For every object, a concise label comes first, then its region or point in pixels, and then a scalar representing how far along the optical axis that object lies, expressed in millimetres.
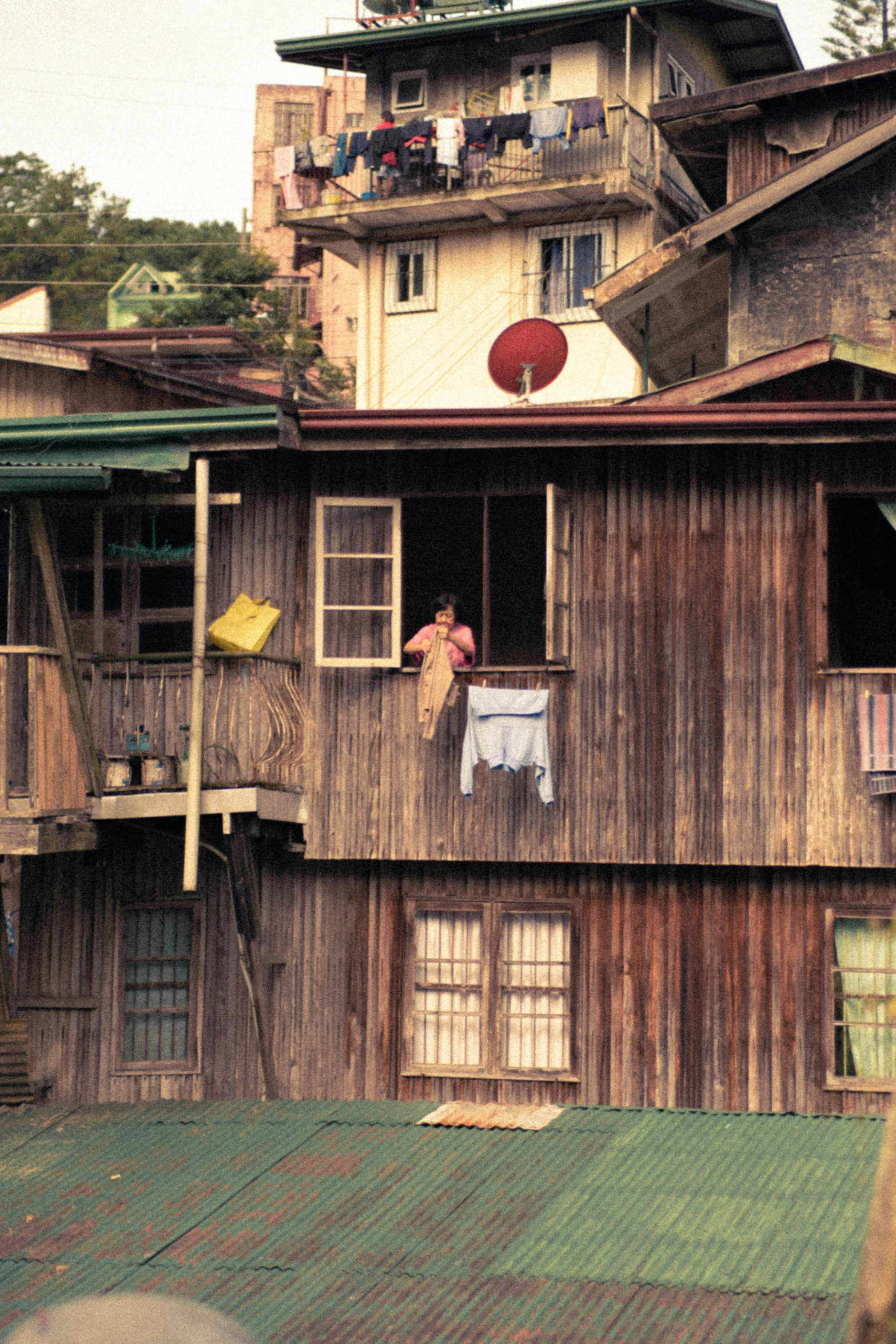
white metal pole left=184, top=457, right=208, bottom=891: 14469
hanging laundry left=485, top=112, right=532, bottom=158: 31156
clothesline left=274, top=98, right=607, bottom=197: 31125
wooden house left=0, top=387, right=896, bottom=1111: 14664
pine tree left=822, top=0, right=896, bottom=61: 45281
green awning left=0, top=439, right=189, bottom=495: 14648
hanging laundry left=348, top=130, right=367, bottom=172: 32562
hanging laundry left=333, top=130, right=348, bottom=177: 32750
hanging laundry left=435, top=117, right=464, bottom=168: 31656
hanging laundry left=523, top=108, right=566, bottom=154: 31109
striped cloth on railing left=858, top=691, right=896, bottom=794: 14227
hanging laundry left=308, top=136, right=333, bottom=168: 33219
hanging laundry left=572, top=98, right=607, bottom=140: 30969
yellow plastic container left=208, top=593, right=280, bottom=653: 15492
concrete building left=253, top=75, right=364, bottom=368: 46312
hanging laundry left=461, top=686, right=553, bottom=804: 14883
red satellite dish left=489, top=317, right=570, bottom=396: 18172
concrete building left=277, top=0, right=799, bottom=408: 31594
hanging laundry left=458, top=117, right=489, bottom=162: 31422
